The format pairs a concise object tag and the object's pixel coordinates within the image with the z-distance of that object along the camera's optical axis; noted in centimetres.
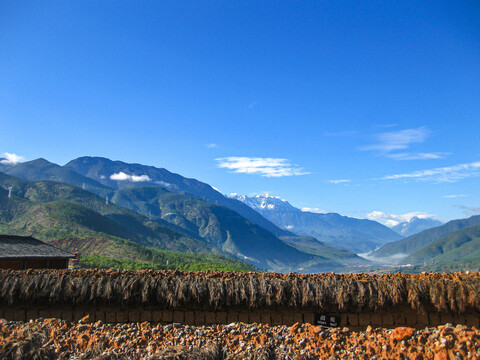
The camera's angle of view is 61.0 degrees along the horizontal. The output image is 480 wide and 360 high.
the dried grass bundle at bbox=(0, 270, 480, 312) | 1156
